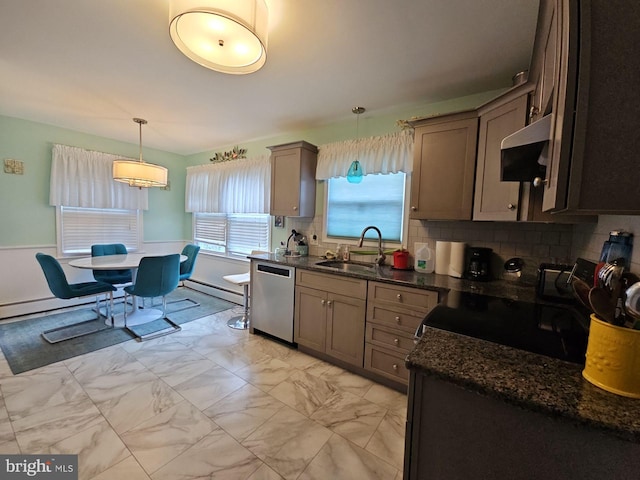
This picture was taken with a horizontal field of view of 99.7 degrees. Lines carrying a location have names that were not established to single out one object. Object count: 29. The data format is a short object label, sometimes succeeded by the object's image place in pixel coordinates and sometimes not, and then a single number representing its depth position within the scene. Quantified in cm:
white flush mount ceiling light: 118
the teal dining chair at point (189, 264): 380
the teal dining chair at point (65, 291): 283
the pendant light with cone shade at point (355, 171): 265
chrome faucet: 272
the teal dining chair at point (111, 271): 346
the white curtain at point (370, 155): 259
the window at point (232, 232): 405
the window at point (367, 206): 279
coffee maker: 211
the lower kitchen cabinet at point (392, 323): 200
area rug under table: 245
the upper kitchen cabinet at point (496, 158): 171
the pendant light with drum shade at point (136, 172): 292
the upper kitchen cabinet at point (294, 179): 307
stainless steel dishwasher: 278
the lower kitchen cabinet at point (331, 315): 231
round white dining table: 294
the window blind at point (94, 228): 376
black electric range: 97
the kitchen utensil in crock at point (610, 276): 83
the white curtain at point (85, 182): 359
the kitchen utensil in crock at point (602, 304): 72
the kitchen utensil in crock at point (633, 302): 66
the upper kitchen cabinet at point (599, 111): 65
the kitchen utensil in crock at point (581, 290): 85
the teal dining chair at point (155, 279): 295
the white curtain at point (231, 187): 376
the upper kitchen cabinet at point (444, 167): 207
